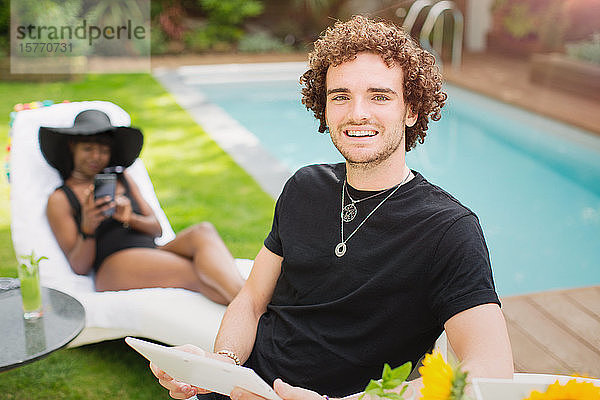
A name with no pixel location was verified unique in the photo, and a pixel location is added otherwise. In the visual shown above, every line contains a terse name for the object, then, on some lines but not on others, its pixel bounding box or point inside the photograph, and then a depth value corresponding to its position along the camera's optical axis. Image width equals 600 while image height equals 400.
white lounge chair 2.45
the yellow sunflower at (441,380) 0.85
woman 2.69
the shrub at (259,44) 10.16
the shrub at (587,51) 7.09
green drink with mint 2.11
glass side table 1.92
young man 1.51
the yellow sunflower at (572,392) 0.81
